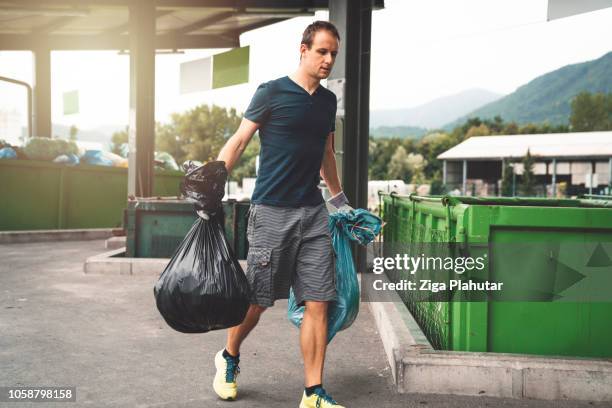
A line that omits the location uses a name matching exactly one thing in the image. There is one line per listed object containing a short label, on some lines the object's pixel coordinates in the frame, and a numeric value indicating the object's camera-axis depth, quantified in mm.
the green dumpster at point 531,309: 3514
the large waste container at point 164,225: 8102
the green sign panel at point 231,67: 9346
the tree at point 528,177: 51000
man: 3098
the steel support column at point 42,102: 14602
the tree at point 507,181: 54000
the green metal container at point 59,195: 12062
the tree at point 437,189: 45931
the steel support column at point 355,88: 7246
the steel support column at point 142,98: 9891
